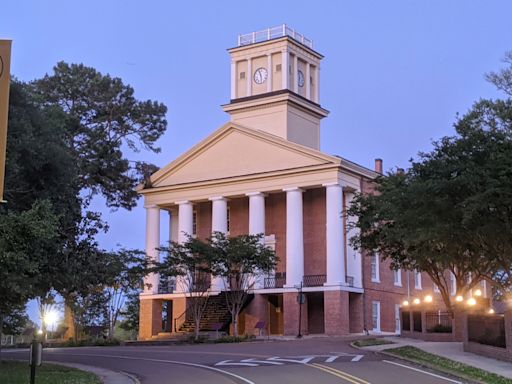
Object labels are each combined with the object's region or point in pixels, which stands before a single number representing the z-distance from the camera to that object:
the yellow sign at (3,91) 13.40
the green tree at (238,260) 46.56
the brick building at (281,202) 51.22
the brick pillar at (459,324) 29.39
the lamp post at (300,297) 49.78
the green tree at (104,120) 53.78
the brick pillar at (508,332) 24.77
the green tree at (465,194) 25.17
